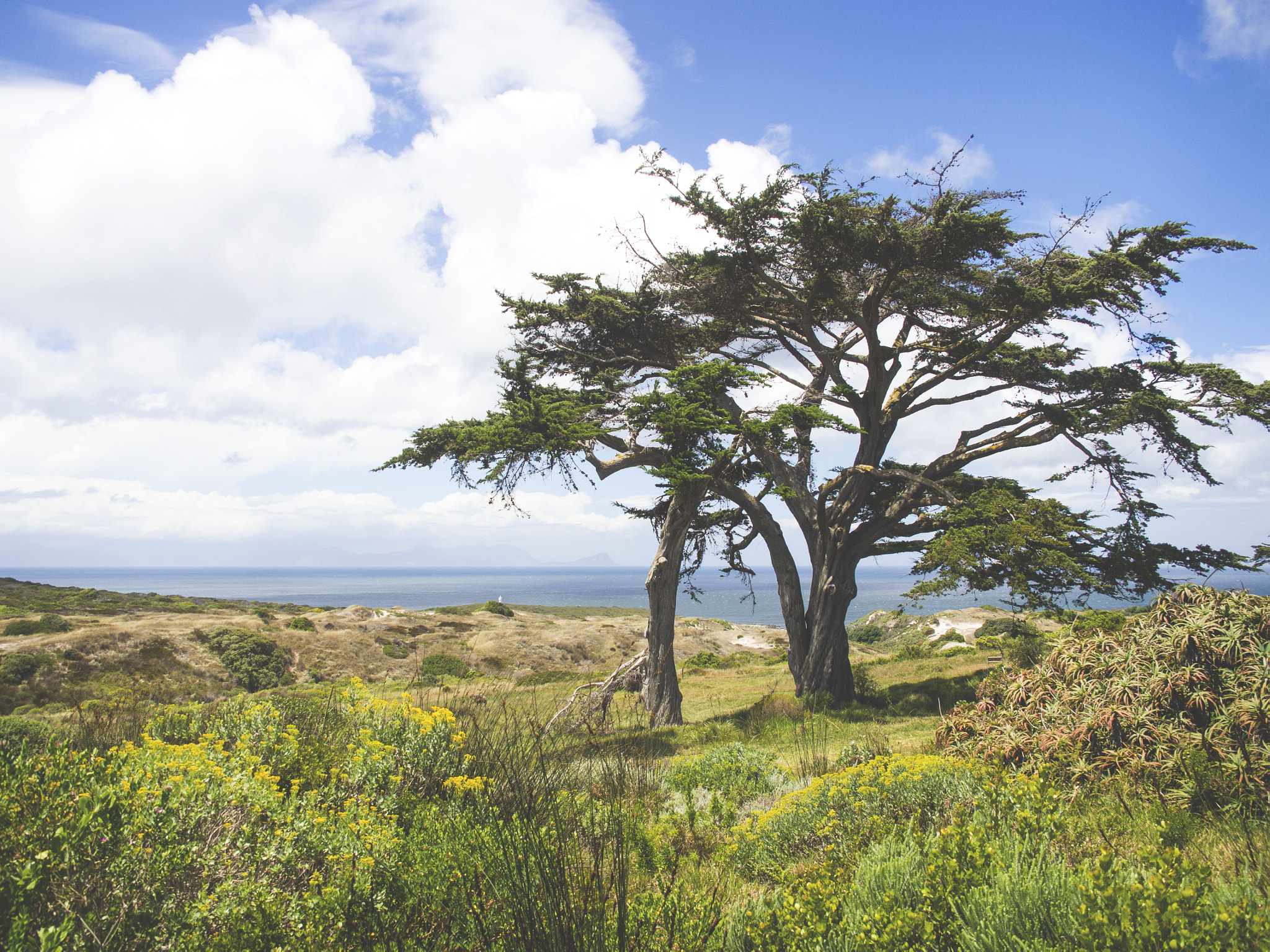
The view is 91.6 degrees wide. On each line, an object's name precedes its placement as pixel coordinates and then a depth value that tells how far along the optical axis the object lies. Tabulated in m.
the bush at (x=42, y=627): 22.27
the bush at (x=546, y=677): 21.12
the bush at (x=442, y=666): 22.91
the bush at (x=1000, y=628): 14.12
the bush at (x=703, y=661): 27.23
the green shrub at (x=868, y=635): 35.91
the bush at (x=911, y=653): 23.98
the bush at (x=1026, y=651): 12.81
